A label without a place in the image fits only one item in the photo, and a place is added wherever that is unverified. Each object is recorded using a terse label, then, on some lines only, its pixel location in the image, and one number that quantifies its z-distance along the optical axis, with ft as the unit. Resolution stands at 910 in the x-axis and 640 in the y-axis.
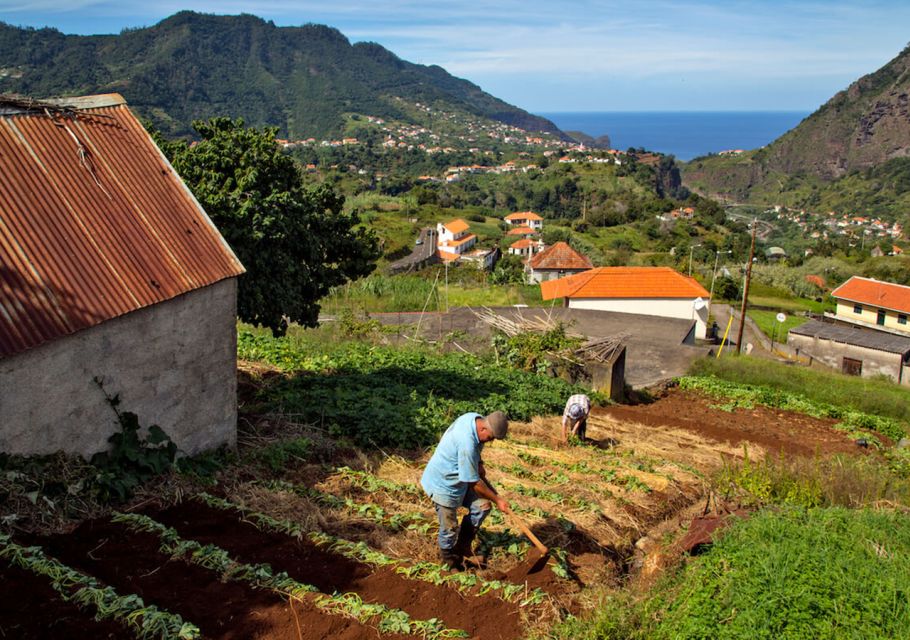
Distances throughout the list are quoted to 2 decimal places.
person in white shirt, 41.96
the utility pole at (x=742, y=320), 101.95
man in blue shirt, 22.49
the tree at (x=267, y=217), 40.27
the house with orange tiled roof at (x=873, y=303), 177.27
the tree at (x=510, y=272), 170.09
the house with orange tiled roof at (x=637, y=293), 116.87
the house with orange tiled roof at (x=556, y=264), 193.77
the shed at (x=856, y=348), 118.44
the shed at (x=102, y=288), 24.67
